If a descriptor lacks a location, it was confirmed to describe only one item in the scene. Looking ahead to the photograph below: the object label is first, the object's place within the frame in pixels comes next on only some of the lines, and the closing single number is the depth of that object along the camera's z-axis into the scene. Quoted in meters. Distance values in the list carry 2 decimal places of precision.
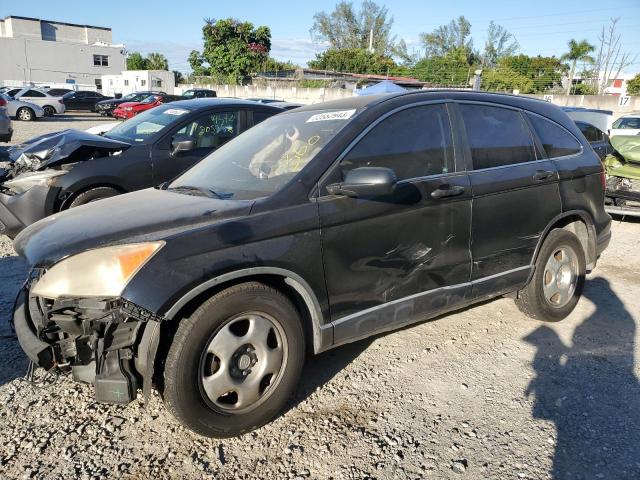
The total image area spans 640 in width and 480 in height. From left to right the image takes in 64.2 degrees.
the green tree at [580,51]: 43.12
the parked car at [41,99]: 27.27
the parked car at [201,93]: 31.11
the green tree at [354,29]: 74.31
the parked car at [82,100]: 30.94
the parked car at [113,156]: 5.27
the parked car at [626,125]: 14.30
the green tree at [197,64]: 62.68
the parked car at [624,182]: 7.43
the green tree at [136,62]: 75.19
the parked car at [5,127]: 12.82
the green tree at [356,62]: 61.45
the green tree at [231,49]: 55.28
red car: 26.66
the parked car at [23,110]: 24.50
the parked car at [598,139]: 8.52
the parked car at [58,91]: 30.59
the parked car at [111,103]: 29.84
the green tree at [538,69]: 31.12
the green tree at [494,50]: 61.59
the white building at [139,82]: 49.84
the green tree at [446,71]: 36.38
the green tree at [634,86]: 31.81
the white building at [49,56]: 54.97
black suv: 2.47
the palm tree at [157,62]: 78.81
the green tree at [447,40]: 66.06
